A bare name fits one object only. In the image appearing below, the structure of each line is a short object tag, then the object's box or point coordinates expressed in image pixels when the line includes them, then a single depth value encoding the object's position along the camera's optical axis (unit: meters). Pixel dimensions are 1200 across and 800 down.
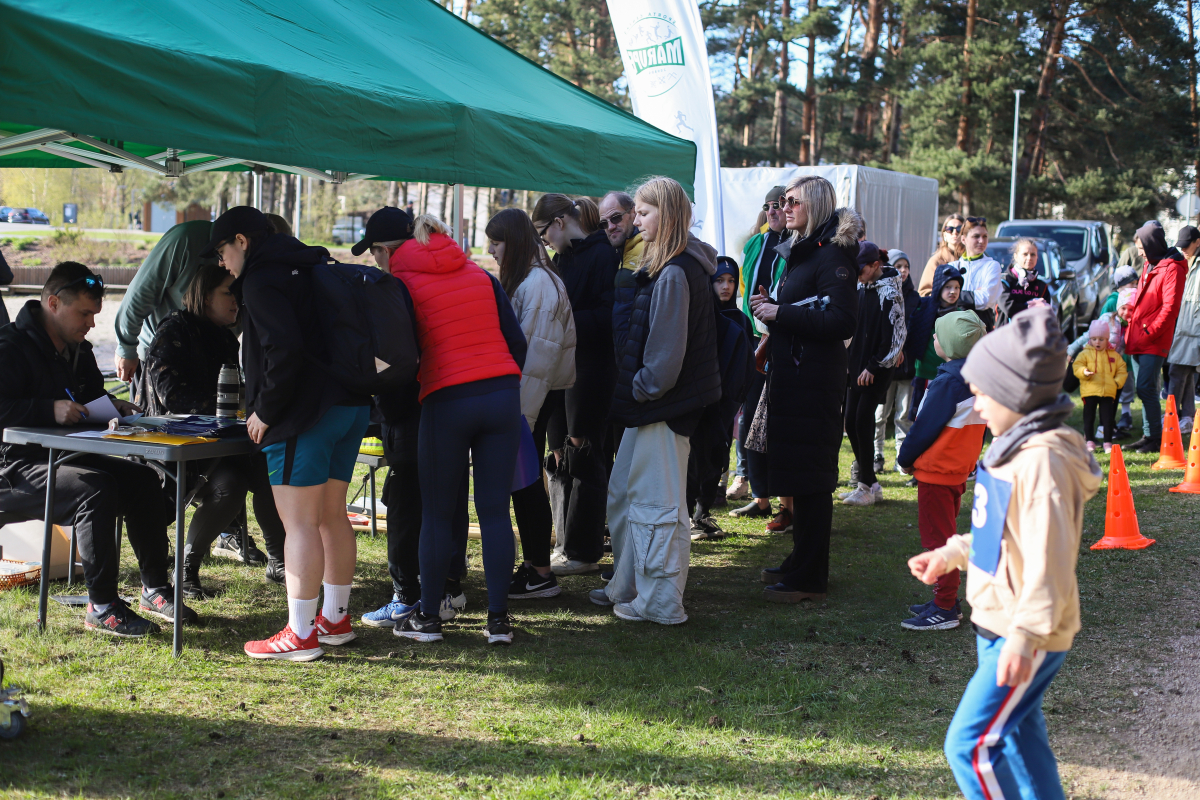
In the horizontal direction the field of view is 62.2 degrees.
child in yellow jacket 8.60
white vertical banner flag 8.55
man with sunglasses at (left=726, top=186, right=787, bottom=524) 5.82
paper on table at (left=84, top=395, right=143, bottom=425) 4.27
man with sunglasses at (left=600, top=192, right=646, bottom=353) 4.92
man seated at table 4.04
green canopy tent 3.22
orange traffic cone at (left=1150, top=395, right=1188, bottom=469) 7.87
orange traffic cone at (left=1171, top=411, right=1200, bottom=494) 7.18
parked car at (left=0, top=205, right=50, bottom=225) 41.12
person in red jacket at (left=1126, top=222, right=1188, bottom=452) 8.43
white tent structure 13.18
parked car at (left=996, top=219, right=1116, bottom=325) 15.34
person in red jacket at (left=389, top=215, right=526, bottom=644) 3.89
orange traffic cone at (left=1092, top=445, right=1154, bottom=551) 5.78
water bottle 4.32
